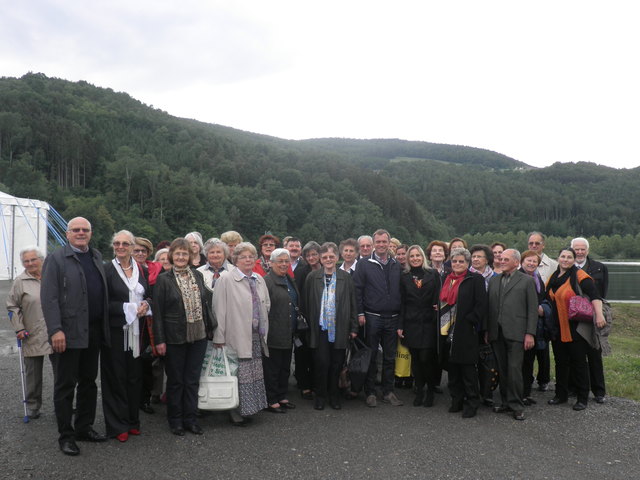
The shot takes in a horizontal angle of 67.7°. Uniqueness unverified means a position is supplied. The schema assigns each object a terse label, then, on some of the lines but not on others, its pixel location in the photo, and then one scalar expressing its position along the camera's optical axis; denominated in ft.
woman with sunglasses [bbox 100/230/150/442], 14.92
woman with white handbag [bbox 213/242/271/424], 16.69
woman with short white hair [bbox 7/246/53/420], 16.70
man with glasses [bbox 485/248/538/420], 17.94
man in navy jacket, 19.49
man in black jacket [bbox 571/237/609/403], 19.74
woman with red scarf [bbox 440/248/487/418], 17.75
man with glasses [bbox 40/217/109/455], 13.62
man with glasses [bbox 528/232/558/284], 22.22
